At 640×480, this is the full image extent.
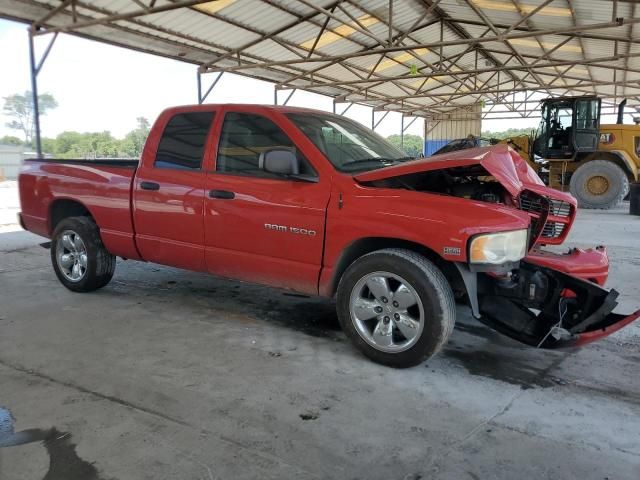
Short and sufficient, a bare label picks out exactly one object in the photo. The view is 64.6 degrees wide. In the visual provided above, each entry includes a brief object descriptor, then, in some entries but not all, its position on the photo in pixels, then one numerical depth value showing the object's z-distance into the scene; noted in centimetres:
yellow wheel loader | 1284
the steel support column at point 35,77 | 1223
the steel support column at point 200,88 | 1642
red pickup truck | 330
